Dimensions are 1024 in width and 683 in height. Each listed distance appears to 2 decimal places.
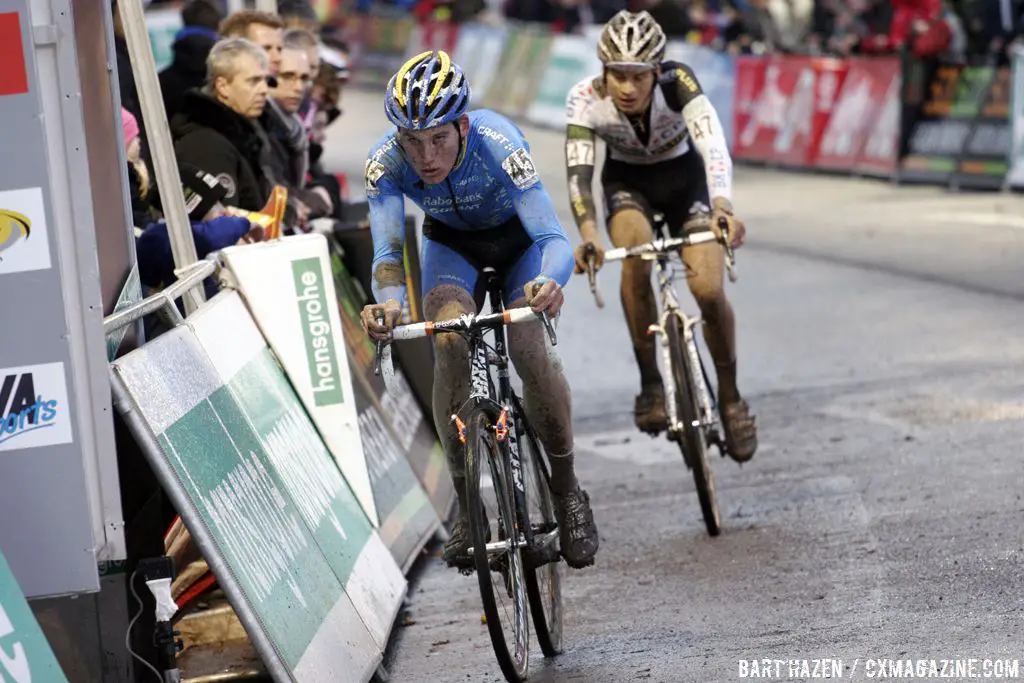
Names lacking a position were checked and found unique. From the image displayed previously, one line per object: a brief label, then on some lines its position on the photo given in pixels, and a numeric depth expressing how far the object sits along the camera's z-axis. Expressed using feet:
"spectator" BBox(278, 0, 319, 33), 84.79
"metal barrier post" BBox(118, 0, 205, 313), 48.42
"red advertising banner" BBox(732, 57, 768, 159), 163.84
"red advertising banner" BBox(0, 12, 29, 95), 32.99
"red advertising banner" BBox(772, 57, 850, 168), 151.84
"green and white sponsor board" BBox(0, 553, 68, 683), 30.86
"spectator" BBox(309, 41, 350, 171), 81.51
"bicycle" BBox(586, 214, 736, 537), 53.57
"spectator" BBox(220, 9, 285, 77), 68.80
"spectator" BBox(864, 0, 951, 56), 139.64
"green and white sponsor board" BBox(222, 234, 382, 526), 48.65
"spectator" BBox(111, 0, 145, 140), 62.95
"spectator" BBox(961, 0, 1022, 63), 136.98
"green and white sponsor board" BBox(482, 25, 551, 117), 203.10
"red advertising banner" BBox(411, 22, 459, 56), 231.91
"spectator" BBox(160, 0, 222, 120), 69.72
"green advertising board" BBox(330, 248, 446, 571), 53.57
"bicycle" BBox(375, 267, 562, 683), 38.32
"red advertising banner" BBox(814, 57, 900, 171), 144.25
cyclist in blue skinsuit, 40.22
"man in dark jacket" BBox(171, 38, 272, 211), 57.36
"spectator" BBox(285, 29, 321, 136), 72.92
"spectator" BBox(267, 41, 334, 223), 66.39
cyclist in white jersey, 55.16
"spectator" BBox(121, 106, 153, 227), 50.85
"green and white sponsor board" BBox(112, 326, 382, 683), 35.68
